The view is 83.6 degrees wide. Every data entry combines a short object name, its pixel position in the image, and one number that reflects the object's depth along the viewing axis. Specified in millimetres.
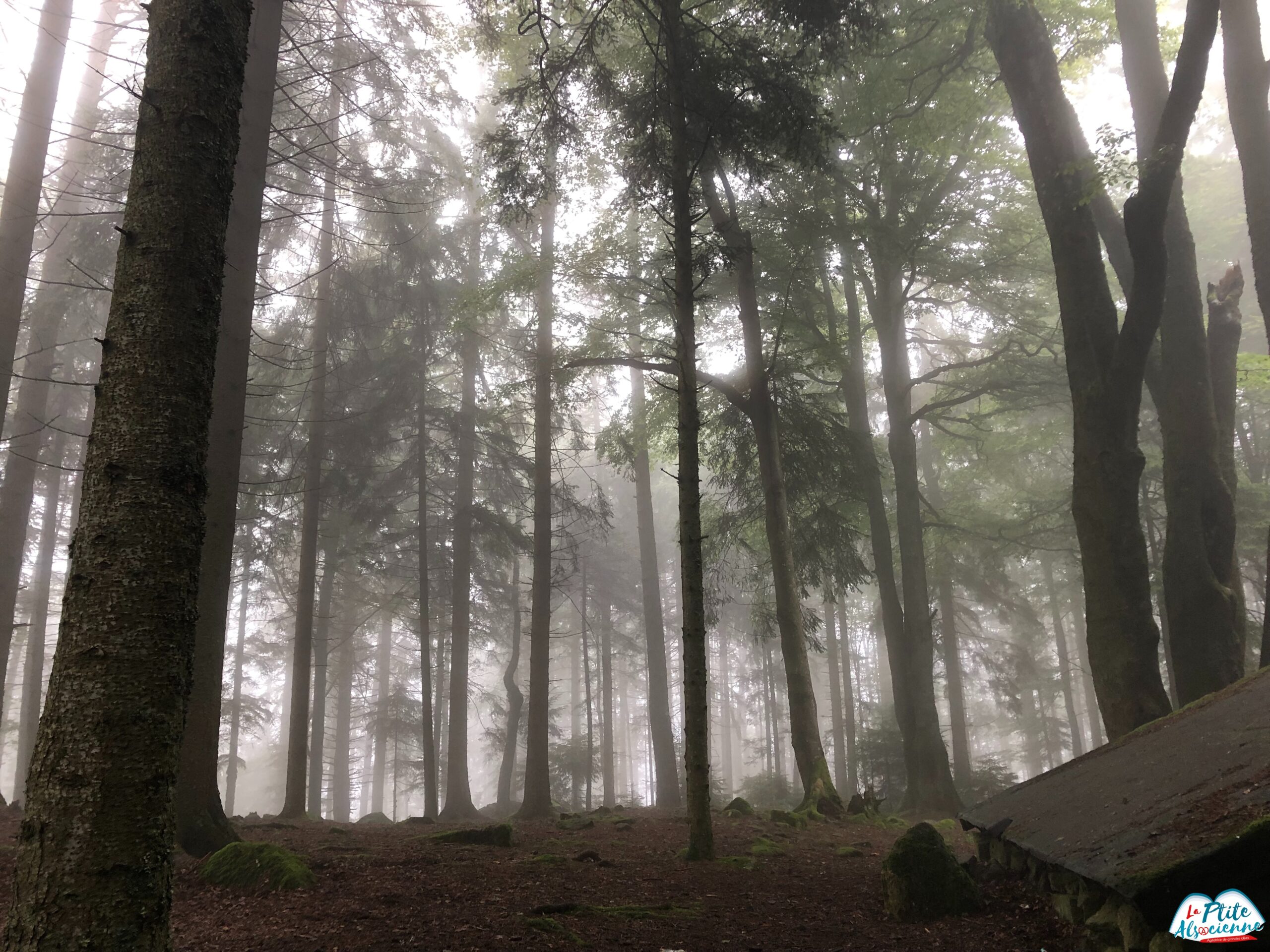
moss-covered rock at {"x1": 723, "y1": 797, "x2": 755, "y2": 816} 10761
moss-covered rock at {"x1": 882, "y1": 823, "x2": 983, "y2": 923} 4883
